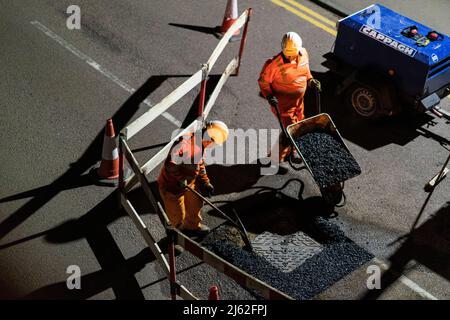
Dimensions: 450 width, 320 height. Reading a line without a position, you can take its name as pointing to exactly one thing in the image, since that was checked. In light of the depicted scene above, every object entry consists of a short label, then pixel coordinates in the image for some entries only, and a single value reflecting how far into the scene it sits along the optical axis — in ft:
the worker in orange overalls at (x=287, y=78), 28.73
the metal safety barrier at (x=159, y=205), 20.53
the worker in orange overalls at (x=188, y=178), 24.32
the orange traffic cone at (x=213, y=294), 20.85
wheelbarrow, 28.02
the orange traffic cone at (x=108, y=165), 28.25
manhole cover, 26.21
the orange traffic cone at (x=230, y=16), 38.78
